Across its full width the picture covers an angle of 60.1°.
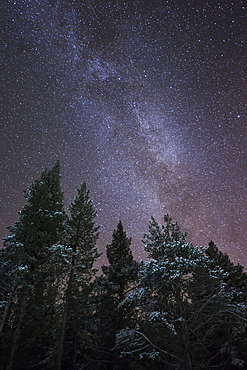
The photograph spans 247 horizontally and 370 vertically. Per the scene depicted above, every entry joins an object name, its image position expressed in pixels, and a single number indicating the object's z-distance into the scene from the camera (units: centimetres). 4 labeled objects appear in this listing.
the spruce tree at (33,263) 1020
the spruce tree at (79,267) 1300
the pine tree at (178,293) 965
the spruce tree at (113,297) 1505
